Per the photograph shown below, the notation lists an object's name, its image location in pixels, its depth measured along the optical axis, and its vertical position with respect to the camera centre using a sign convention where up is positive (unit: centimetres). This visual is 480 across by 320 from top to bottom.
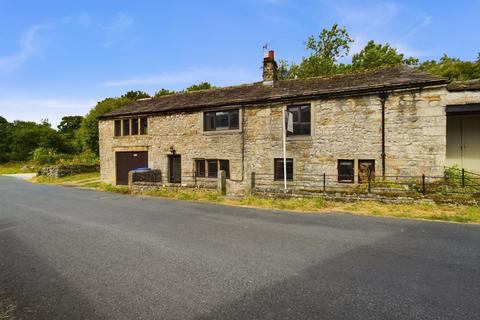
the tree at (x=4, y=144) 4941 +256
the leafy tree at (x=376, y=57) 3303 +1323
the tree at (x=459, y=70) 3033 +1052
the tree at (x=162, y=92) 4958 +1262
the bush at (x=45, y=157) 3744 -10
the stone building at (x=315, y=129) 1230 +152
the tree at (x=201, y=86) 4609 +1277
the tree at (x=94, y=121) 4238 +591
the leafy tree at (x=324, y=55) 3348 +1359
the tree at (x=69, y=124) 8112 +1050
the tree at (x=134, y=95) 4922 +1209
